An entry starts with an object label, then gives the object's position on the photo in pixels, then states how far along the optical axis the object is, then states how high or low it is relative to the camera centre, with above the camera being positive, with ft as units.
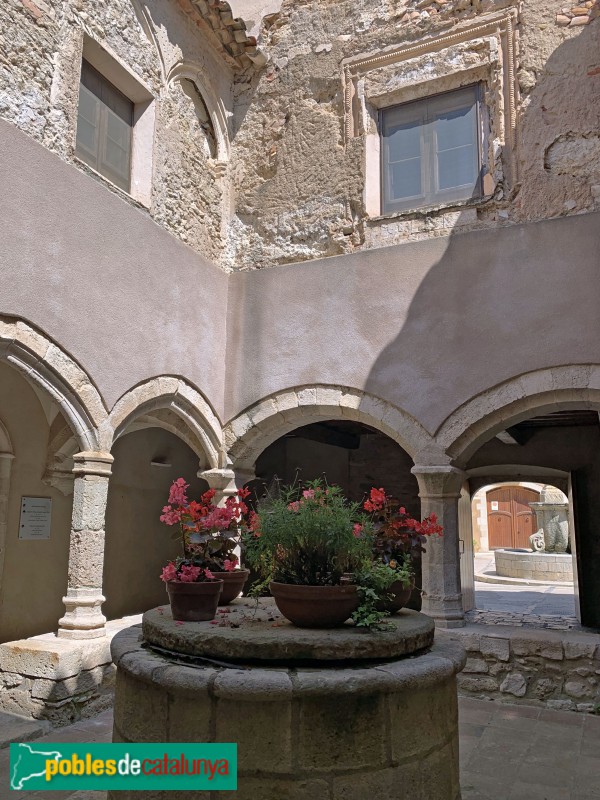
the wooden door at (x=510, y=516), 82.43 +2.65
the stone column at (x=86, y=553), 17.16 -0.56
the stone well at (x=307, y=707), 8.31 -2.20
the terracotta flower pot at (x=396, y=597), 11.12 -1.02
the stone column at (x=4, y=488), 19.79 +1.21
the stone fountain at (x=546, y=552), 49.65 -1.14
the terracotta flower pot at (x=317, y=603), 9.63 -0.98
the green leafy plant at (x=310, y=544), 9.95 -0.14
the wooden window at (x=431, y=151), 22.43 +13.03
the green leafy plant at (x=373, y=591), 9.71 -0.83
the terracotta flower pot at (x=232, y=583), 11.78 -0.87
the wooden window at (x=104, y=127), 19.83 +12.16
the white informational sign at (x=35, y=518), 20.45 +0.38
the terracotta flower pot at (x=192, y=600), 10.48 -1.04
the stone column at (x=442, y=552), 19.57 -0.44
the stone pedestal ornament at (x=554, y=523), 56.13 +1.28
